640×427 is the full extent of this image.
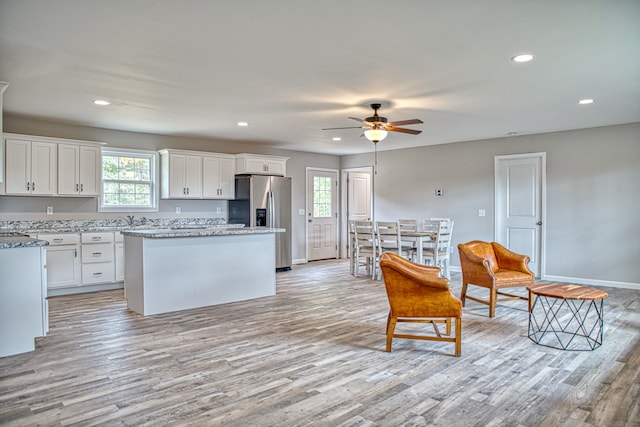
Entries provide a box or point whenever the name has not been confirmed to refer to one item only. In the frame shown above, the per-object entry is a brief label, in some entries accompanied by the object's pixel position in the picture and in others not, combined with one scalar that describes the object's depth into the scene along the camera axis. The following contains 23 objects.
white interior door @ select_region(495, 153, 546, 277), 6.80
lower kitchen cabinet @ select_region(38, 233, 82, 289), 5.48
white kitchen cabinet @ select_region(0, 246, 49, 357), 3.38
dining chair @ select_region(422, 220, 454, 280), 6.45
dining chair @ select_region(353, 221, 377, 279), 6.76
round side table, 3.60
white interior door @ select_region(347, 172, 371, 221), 9.71
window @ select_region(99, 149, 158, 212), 6.50
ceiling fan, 4.95
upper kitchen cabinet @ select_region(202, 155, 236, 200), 7.20
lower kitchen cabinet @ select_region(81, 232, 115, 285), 5.78
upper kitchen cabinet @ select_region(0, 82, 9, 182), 3.70
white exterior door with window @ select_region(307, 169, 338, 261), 9.14
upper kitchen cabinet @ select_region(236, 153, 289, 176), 7.48
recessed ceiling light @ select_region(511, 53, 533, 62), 3.30
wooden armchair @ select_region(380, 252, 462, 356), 3.35
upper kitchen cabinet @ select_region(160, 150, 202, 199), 6.78
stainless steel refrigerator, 7.35
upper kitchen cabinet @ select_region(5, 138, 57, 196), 5.39
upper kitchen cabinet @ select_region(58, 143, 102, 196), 5.77
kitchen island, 4.62
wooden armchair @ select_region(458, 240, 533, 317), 4.53
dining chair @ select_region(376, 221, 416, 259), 6.57
